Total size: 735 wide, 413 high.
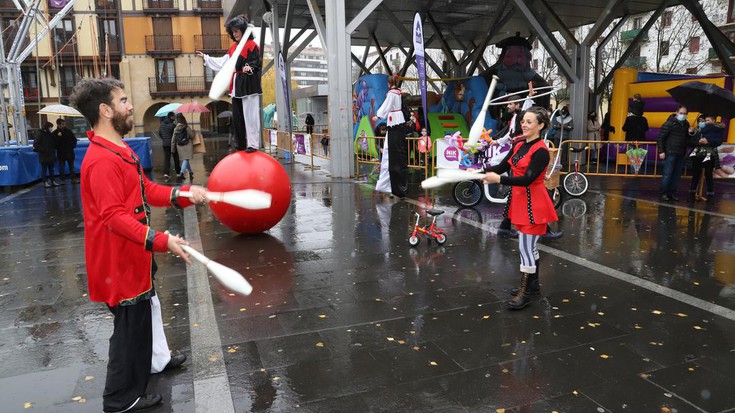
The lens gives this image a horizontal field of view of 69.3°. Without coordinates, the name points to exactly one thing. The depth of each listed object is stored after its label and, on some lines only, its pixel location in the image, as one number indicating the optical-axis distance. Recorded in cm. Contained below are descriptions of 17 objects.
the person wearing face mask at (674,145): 1070
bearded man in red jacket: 300
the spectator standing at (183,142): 1469
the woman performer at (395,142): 1085
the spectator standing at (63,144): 1474
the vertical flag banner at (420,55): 1141
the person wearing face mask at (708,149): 1082
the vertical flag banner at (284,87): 1908
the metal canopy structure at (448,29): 1369
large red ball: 714
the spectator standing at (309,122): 2626
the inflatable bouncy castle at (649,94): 1631
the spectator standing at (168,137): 1591
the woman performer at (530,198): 489
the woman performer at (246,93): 751
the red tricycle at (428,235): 732
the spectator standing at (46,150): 1401
